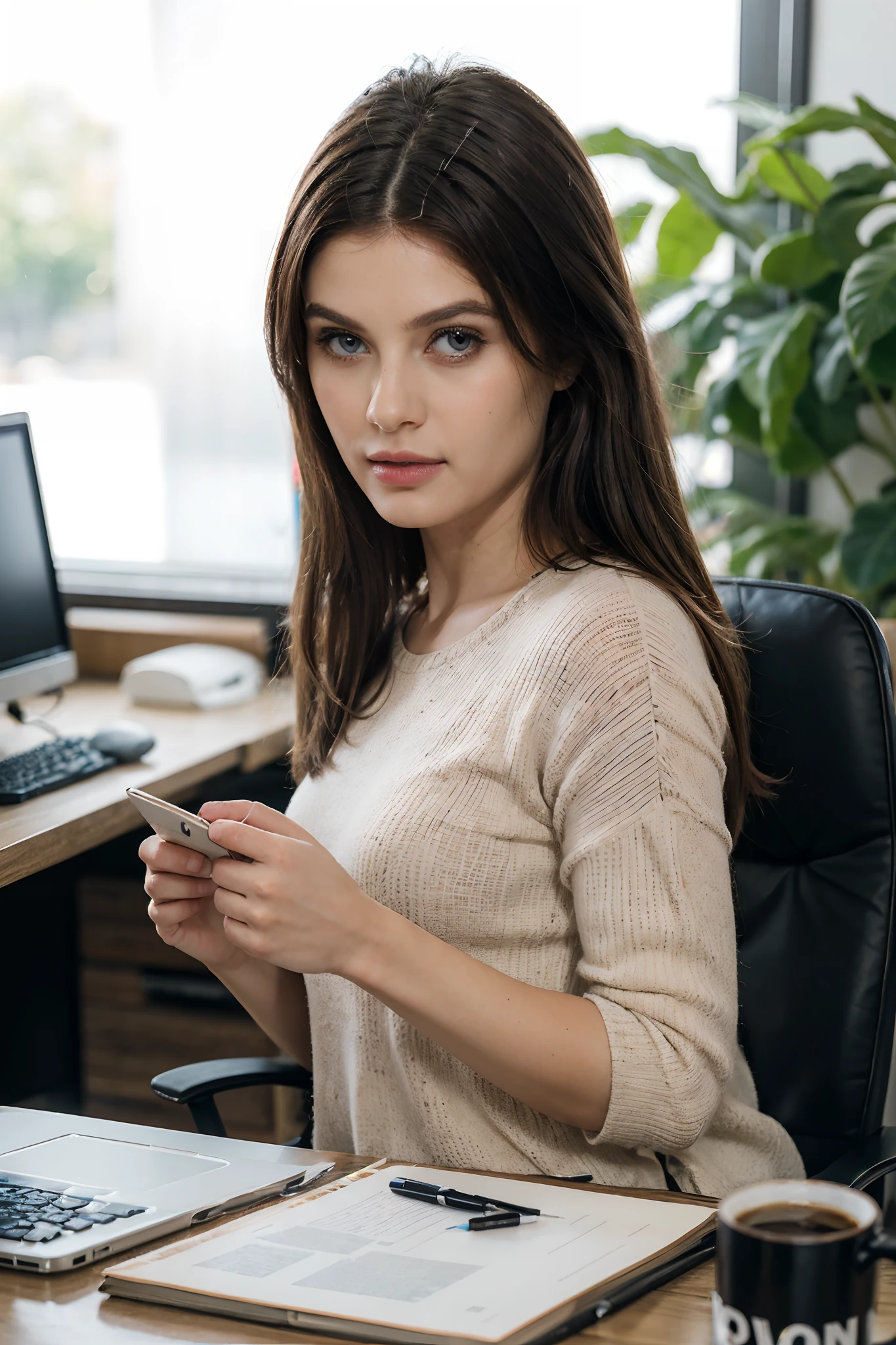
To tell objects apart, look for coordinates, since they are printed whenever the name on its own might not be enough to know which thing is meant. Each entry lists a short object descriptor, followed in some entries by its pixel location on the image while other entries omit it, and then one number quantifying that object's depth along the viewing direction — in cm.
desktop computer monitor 310
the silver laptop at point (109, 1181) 191
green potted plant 314
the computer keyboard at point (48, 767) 285
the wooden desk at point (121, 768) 268
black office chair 231
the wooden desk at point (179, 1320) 179
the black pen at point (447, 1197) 191
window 382
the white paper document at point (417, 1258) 179
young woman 211
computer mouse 303
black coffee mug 165
